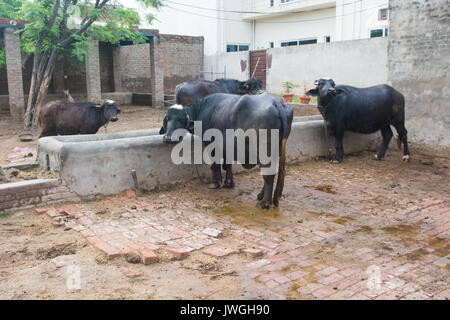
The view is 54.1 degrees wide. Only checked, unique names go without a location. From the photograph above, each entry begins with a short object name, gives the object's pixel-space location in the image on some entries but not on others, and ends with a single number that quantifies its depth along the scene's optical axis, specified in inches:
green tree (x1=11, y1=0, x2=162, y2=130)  523.8
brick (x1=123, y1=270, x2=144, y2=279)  157.8
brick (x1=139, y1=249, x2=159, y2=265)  168.6
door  842.3
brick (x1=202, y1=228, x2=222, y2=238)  200.4
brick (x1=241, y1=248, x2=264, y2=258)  177.3
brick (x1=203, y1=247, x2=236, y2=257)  178.4
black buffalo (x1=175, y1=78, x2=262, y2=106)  403.9
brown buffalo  392.8
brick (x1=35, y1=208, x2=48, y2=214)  225.3
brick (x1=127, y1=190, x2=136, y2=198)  256.3
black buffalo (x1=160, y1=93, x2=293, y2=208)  232.4
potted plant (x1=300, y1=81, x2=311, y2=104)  694.5
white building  880.3
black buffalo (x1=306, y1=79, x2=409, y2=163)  359.9
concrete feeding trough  241.0
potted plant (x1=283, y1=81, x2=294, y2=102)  740.0
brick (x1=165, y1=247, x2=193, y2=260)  175.0
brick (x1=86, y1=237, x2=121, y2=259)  173.6
